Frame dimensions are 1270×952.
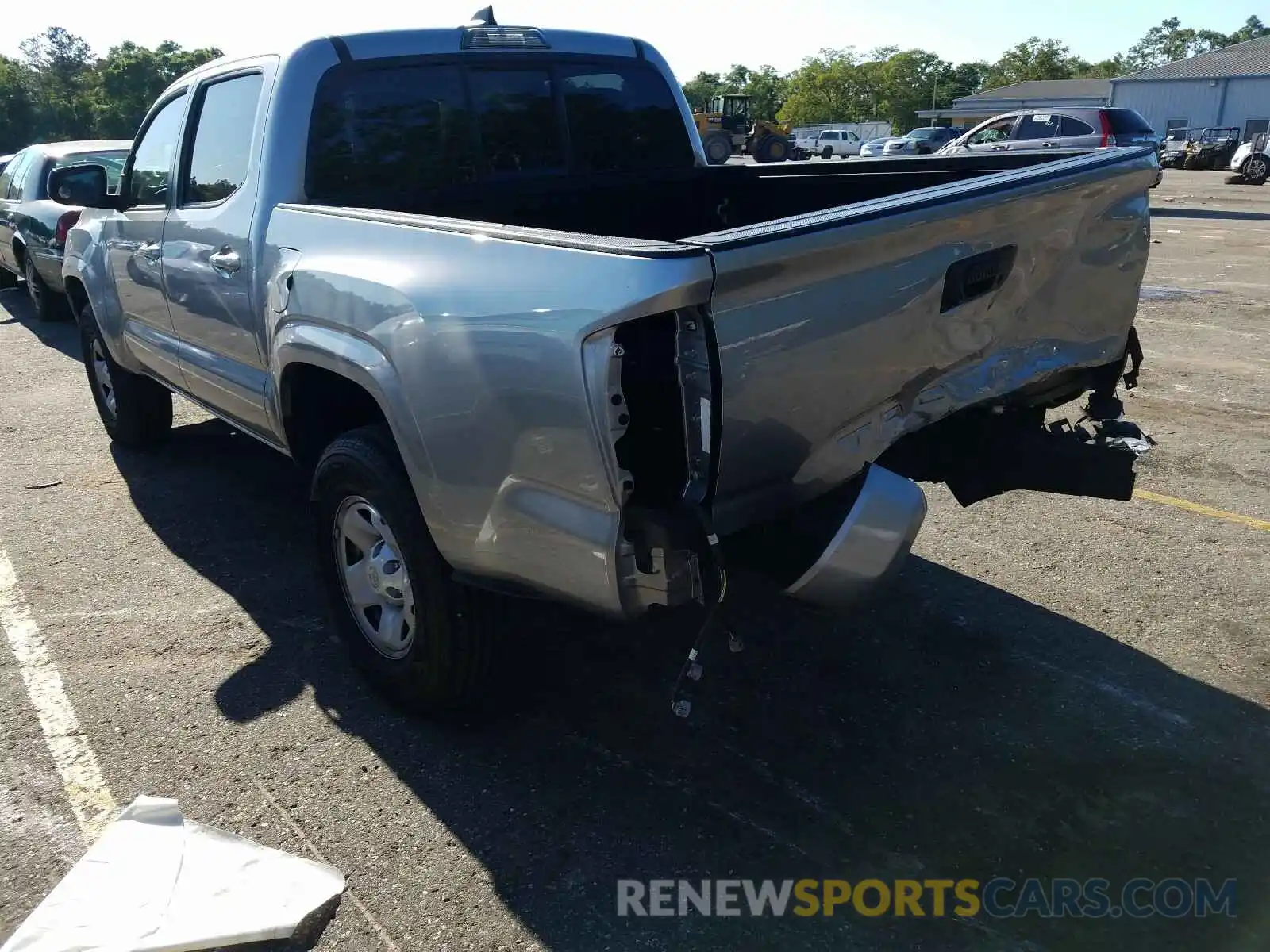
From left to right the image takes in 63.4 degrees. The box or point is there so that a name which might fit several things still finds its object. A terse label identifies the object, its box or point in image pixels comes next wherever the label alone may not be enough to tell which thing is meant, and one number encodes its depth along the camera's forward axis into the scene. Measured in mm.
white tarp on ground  2434
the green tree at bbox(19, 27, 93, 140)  78500
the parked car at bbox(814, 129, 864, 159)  57938
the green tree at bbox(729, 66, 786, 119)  123812
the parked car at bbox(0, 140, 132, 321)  9734
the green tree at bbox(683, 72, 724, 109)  140875
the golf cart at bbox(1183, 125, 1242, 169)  39906
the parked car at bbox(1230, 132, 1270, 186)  30656
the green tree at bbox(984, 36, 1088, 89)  111625
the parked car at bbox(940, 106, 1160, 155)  18766
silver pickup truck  2396
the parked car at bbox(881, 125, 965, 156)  38906
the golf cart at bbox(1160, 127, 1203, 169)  41094
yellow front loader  43656
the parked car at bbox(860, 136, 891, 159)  44094
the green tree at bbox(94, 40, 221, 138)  82562
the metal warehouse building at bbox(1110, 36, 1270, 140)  62700
